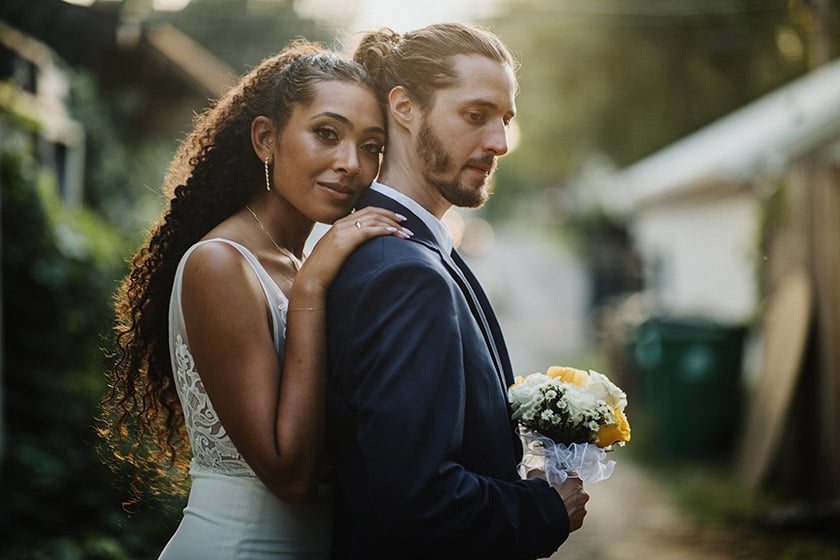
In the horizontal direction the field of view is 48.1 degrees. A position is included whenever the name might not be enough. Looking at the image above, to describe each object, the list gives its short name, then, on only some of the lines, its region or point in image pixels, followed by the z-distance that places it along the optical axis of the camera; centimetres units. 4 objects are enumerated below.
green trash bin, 954
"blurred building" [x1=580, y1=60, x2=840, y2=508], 764
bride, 245
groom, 216
